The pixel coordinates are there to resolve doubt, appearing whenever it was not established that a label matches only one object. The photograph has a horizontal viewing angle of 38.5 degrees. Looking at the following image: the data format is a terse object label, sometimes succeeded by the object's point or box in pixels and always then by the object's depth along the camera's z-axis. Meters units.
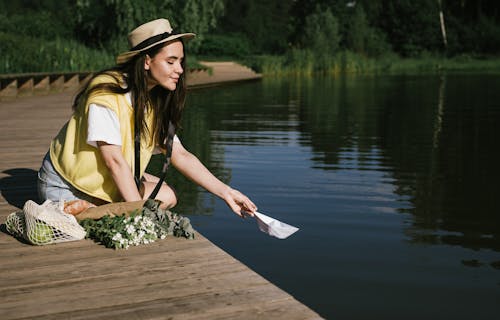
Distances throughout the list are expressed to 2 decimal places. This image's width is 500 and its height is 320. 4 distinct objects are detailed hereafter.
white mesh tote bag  3.83
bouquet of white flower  3.82
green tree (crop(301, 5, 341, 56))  39.44
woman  3.95
